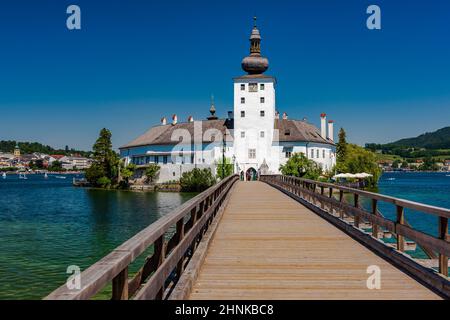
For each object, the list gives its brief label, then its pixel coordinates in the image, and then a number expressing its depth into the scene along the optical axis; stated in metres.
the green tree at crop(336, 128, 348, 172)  102.47
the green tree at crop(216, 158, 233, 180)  73.86
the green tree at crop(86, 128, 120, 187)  100.00
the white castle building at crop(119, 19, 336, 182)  76.56
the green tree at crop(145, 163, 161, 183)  88.38
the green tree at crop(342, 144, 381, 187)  88.31
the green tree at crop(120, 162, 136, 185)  93.38
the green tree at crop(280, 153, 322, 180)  73.69
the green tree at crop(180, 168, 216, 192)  78.69
